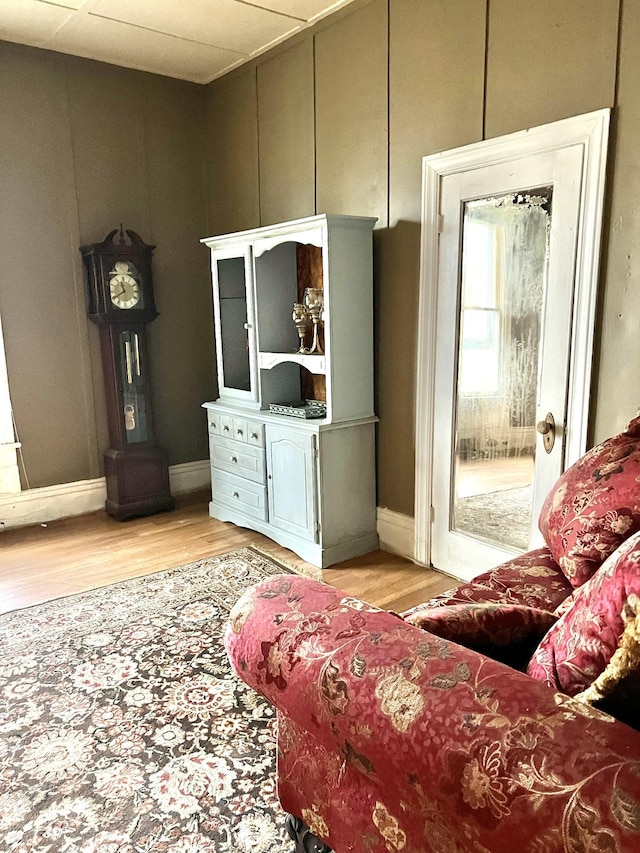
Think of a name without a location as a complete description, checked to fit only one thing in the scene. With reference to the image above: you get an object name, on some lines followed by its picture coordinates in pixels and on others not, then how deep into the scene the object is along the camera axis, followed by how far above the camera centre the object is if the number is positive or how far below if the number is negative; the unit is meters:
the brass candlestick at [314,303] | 3.48 +0.01
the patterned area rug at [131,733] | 1.69 -1.37
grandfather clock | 4.00 -0.38
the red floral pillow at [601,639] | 0.93 -0.53
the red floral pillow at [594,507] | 1.63 -0.55
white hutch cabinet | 3.25 -0.49
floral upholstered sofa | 0.84 -0.64
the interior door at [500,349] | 2.58 -0.21
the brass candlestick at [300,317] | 3.59 -0.07
